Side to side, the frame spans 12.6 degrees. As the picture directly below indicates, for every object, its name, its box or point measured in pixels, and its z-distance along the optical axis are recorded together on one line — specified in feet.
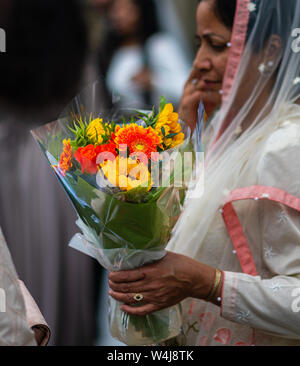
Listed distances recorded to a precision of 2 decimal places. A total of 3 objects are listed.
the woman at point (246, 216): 6.26
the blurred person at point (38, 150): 7.77
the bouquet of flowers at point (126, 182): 5.91
